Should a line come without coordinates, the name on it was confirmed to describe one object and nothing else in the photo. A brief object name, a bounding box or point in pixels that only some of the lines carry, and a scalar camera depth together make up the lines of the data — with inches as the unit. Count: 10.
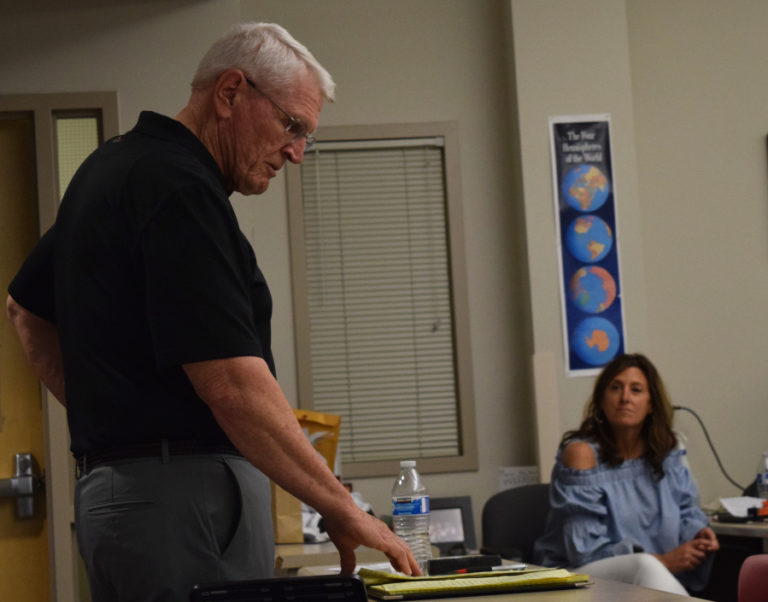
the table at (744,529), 273.7
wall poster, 362.3
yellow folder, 134.1
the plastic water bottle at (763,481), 319.6
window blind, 366.9
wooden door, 320.5
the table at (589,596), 130.7
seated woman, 271.7
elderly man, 114.8
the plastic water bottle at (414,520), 163.8
